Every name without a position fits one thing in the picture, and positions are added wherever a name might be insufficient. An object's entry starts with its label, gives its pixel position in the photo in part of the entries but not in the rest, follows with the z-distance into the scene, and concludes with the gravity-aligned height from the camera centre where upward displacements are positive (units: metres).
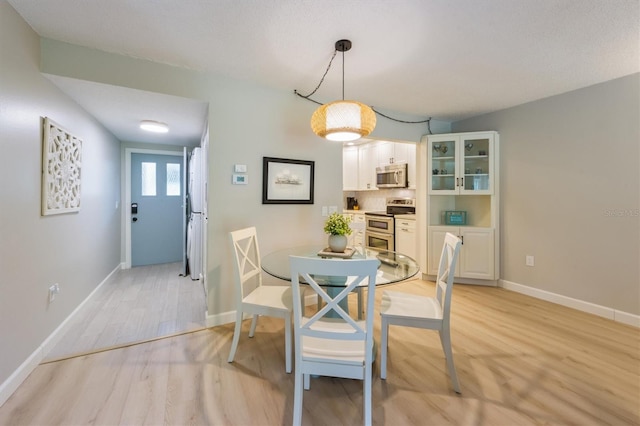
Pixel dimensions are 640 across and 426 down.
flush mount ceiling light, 3.15 +1.01
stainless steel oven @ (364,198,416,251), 4.41 -0.16
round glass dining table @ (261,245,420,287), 1.65 -0.38
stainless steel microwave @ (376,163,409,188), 4.34 +0.64
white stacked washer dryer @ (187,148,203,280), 3.44 -0.08
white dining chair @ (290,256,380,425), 1.27 -0.66
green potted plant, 2.13 -0.14
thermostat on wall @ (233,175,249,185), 2.61 +0.32
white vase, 2.15 -0.23
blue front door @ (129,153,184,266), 4.52 +0.05
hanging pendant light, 1.86 +0.67
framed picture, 2.75 +0.34
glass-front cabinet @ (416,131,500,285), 3.57 +0.20
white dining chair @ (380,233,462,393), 1.67 -0.63
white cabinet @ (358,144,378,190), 5.04 +0.92
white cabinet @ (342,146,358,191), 5.44 +0.94
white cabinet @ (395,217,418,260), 4.01 -0.35
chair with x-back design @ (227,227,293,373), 1.85 -0.64
